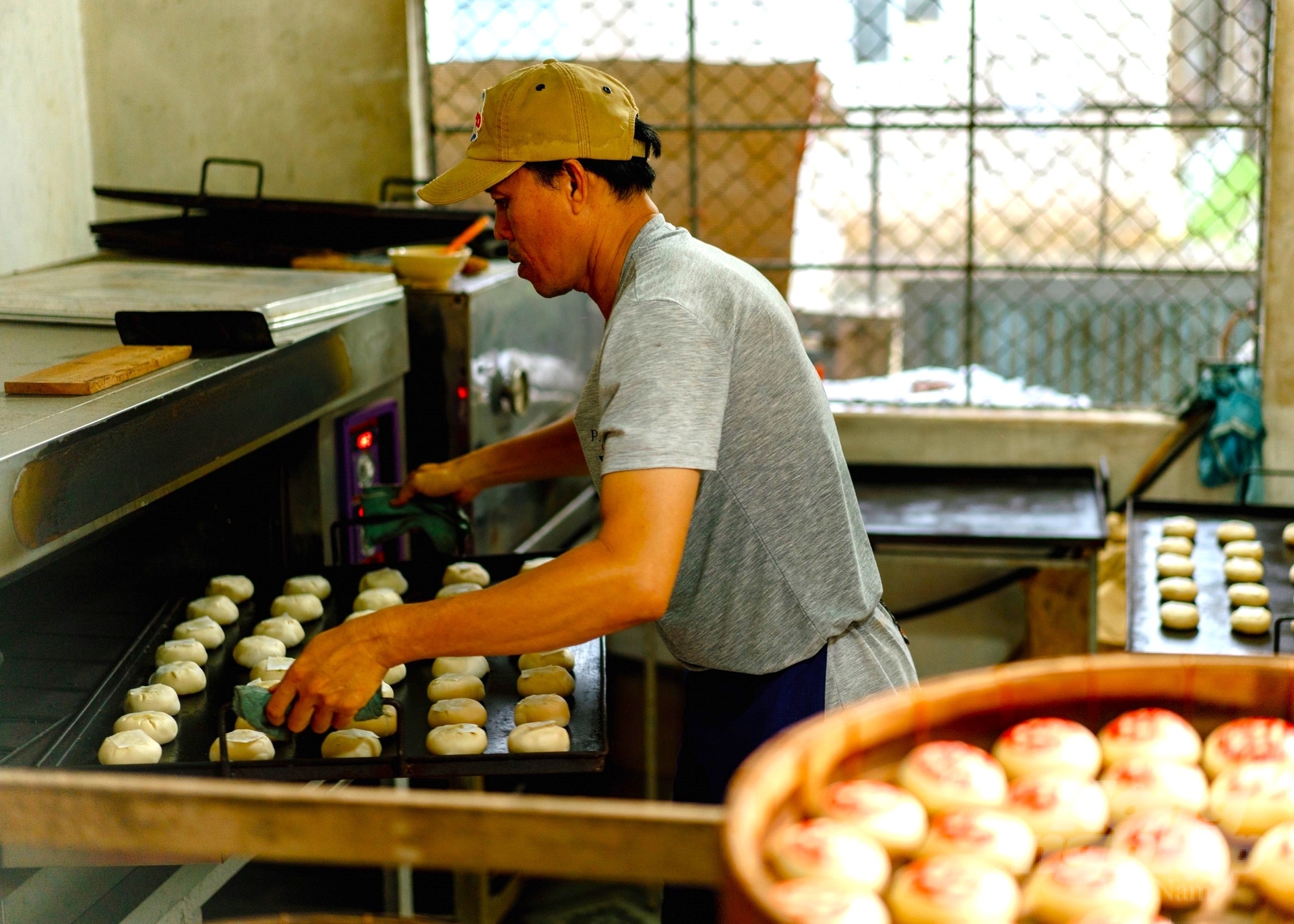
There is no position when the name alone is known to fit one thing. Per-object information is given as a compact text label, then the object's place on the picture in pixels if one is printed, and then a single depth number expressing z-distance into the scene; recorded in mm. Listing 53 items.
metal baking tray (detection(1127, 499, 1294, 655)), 2422
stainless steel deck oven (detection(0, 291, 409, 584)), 1368
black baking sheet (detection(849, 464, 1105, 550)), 3068
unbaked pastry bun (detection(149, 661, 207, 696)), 1811
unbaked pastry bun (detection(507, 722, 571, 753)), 1608
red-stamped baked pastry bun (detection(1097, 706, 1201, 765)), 1005
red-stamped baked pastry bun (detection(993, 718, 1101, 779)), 991
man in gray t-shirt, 1352
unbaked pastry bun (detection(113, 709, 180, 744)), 1664
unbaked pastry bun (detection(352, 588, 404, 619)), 2037
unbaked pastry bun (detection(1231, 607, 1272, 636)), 2453
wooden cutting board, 1620
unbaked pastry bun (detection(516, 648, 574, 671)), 1901
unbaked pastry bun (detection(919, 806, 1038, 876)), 906
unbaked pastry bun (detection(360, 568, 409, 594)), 2145
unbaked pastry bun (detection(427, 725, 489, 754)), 1647
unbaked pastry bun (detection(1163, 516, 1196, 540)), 2994
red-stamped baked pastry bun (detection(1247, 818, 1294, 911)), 860
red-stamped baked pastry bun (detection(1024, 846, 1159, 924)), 844
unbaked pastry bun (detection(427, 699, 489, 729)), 1751
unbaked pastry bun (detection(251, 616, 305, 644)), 1958
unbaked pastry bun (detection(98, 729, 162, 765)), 1570
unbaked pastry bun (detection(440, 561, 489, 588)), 2178
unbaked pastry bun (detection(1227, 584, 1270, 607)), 2584
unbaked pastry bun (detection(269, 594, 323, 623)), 2041
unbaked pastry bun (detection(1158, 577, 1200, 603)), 2613
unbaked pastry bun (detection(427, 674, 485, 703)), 1825
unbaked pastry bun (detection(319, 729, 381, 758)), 1618
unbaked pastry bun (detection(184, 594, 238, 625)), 2032
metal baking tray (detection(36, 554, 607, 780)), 1540
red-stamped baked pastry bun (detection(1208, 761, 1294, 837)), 954
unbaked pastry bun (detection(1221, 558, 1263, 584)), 2738
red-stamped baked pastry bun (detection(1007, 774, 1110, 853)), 956
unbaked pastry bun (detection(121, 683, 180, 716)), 1725
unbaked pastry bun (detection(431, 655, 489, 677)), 1936
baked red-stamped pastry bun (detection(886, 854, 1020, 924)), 827
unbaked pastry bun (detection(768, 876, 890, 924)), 786
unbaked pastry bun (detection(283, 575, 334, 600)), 2084
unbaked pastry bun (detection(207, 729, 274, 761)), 1585
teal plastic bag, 3371
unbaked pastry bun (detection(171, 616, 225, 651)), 1952
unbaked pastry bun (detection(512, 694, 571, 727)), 1698
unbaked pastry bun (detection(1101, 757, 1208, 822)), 981
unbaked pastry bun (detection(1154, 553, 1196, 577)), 2729
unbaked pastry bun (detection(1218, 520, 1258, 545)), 2955
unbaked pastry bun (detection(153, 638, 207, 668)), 1875
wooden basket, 869
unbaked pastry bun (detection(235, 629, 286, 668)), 1898
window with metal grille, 3607
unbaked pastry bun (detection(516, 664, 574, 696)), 1829
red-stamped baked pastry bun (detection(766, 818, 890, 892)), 836
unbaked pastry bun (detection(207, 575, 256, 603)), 2104
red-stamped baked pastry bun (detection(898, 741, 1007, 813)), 950
